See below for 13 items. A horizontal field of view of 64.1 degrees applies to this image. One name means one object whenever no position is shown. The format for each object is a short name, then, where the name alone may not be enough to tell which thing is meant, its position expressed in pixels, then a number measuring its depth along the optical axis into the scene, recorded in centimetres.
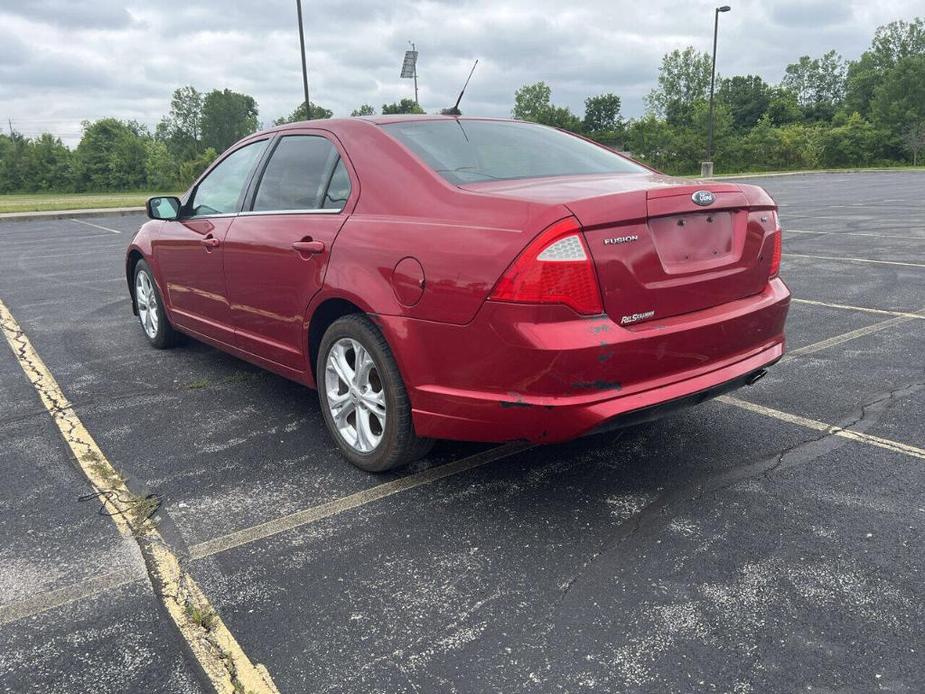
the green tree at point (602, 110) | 9924
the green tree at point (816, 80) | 10319
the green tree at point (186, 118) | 9694
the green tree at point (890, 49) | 8331
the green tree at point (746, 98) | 8781
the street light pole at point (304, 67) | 2470
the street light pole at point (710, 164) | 4097
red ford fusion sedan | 266
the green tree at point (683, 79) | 9381
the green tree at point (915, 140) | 5412
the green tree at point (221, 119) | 9681
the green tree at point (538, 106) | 7244
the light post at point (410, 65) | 3235
